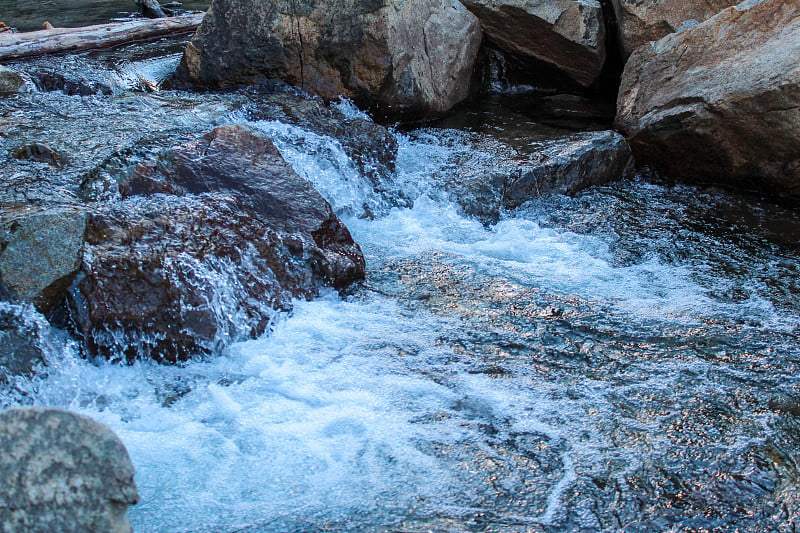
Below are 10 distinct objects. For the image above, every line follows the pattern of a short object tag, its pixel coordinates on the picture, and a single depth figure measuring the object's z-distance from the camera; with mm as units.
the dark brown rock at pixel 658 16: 7172
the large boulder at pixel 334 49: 6613
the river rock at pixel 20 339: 3168
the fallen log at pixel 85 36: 7750
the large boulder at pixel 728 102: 5355
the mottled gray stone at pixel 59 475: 1806
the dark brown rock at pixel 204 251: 3510
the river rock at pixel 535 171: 5473
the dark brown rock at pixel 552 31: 7496
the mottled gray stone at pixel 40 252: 3354
